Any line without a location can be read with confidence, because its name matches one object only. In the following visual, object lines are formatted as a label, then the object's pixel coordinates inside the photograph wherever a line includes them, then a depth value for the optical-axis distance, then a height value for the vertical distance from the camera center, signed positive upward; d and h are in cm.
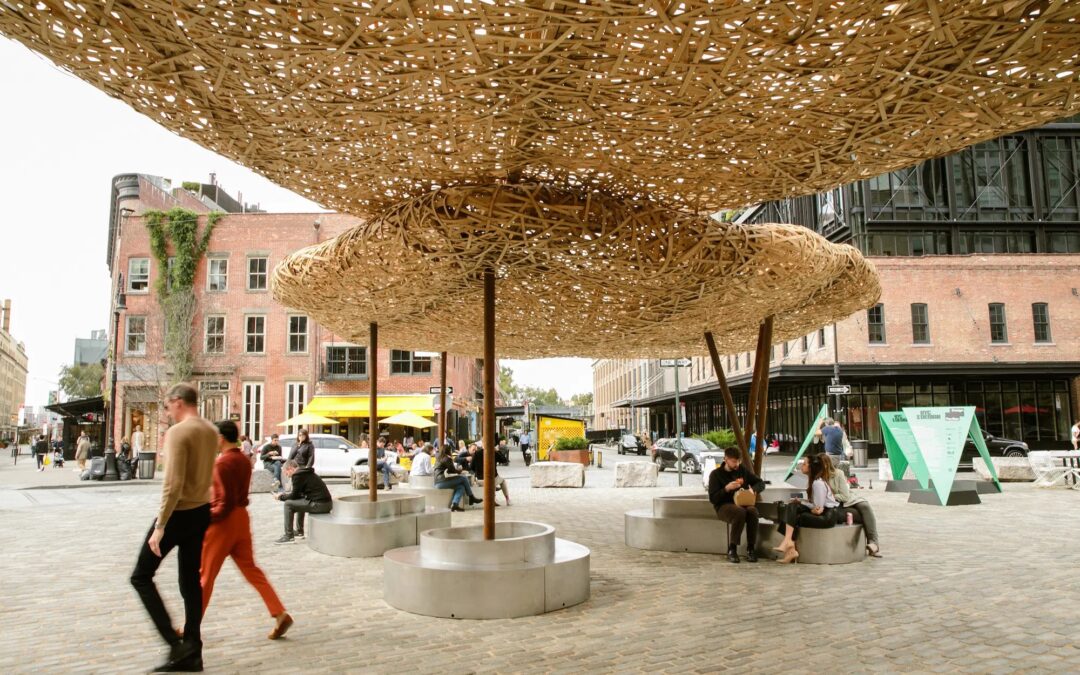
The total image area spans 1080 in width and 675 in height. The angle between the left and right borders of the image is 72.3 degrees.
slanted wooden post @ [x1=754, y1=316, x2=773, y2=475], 974 +39
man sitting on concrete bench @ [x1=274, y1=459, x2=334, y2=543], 998 -91
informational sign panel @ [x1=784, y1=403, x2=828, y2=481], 1788 -30
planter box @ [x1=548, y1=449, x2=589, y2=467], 3130 -142
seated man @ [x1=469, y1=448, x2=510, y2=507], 1652 -88
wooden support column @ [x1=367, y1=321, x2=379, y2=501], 991 +1
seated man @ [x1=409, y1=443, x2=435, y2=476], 1655 -90
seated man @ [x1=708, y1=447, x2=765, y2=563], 869 -91
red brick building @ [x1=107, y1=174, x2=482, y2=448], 3366 +360
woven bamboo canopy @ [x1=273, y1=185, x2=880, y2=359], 638 +156
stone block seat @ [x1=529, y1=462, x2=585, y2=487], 2072 -148
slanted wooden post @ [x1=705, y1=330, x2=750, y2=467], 940 +24
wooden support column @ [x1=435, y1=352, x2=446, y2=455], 1425 +33
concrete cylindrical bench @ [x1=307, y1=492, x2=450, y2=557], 927 -127
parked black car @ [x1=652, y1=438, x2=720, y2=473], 2698 -122
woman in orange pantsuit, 541 -79
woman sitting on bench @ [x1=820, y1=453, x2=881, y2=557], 877 -107
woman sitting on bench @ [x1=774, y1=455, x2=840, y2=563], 855 -107
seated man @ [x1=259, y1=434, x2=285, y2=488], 1772 -72
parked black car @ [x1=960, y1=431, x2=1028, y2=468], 2764 -128
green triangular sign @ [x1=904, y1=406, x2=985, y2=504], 1410 -42
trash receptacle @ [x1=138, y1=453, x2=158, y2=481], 2430 -113
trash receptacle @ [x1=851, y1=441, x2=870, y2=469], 2731 -139
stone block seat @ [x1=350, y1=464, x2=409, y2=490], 1995 -137
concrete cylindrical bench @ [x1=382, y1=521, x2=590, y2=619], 609 -129
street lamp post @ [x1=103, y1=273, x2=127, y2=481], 2405 +27
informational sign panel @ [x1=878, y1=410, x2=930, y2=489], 1524 -67
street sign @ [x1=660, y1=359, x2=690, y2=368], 1734 +137
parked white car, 2419 -98
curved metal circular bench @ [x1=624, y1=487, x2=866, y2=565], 847 -139
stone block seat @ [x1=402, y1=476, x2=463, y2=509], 1445 -137
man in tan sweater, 468 -63
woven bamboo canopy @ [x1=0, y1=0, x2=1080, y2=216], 396 +215
